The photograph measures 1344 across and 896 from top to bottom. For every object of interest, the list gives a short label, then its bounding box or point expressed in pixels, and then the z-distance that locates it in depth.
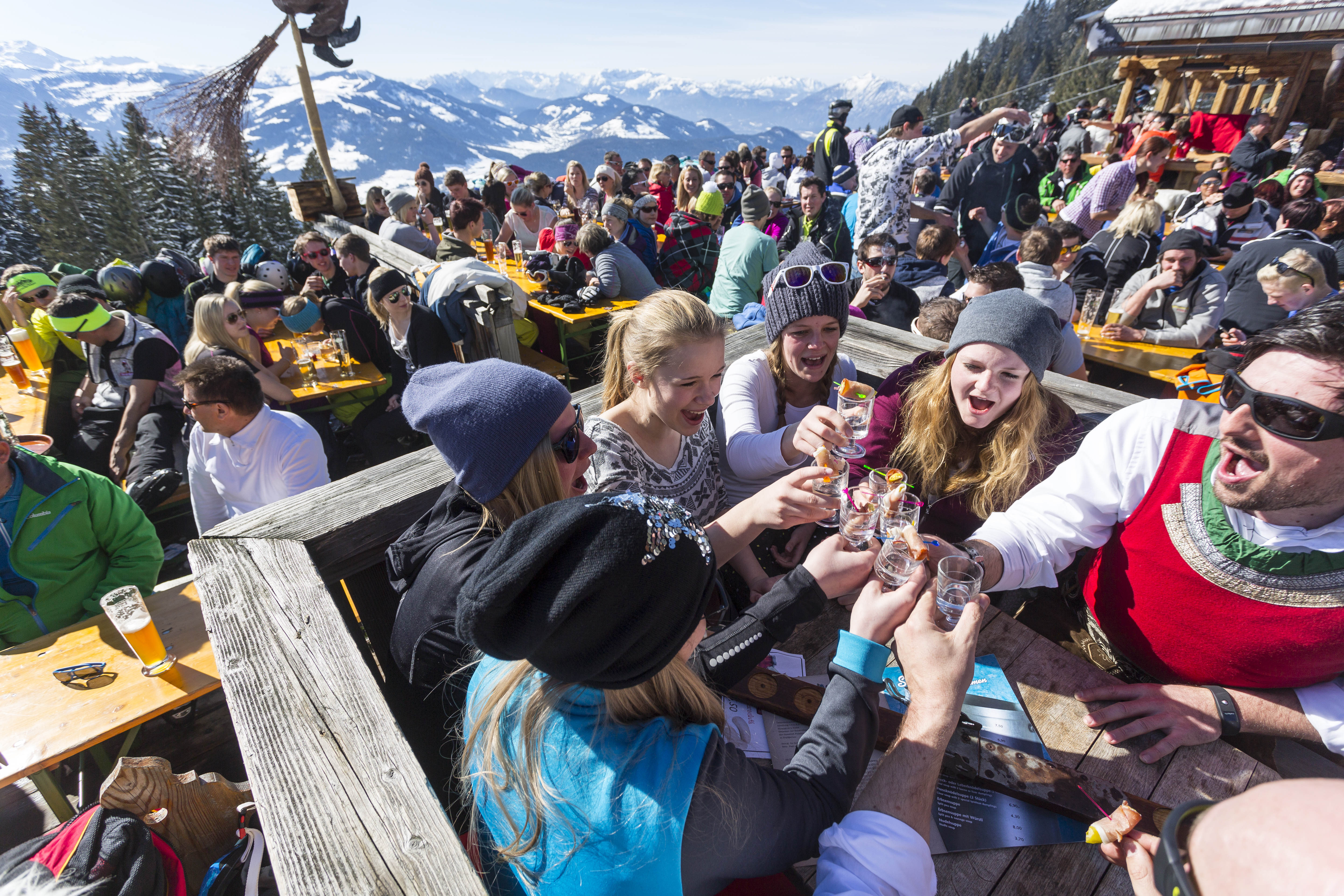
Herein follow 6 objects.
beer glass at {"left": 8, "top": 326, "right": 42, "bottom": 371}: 5.38
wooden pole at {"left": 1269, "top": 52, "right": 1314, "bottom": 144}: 13.91
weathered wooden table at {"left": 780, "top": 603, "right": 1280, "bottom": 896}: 1.25
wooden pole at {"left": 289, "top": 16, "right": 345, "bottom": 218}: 9.83
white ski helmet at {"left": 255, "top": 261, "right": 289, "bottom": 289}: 6.91
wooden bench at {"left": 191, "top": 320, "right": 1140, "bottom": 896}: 1.04
